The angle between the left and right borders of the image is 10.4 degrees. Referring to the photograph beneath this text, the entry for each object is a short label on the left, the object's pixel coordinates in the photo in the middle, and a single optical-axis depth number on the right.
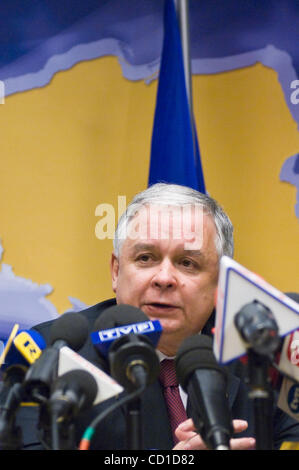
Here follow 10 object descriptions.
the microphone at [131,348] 1.80
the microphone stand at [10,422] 1.81
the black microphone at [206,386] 1.76
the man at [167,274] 2.14
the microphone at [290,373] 1.86
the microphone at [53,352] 1.80
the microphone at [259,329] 1.69
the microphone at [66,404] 1.77
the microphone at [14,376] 1.81
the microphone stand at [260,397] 1.76
